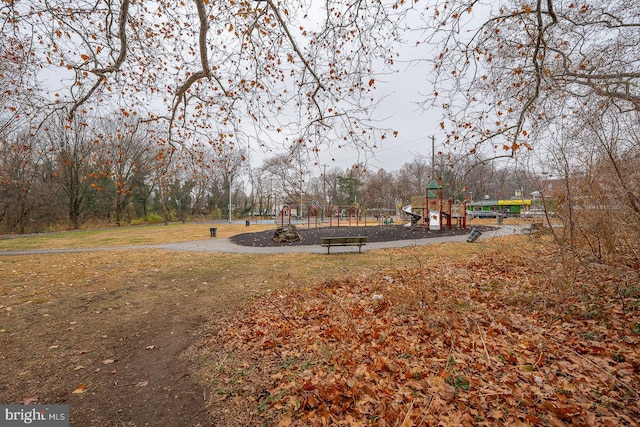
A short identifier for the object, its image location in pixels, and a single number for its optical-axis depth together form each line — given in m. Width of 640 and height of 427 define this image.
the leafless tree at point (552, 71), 4.79
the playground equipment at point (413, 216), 25.97
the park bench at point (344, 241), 12.01
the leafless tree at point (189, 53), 4.63
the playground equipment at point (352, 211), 32.94
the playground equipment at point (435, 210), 21.31
